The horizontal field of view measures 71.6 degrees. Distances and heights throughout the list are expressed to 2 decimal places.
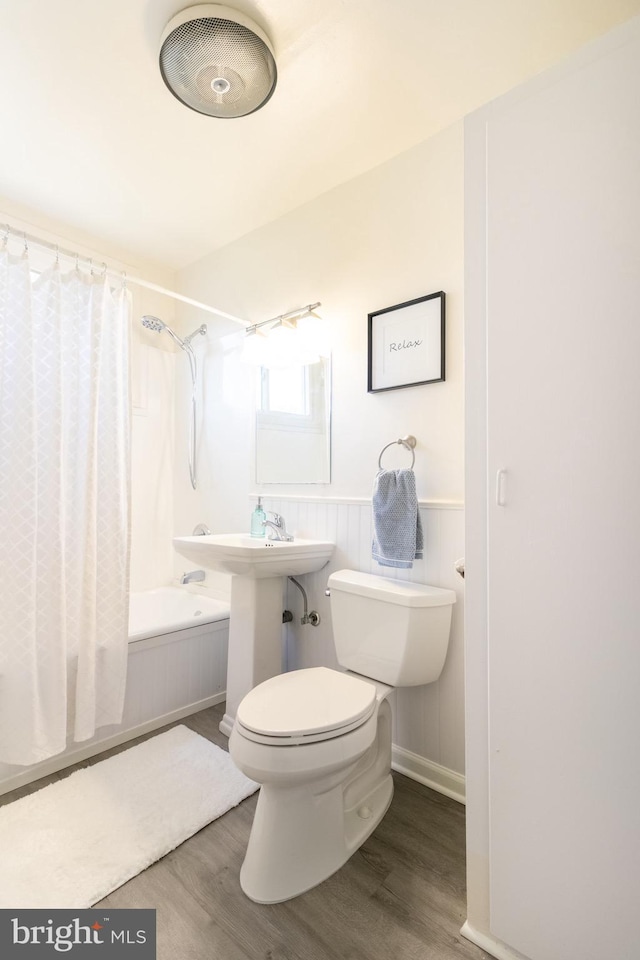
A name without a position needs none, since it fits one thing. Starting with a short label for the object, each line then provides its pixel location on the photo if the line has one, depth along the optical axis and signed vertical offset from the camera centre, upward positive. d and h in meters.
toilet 1.17 -0.70
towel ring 1.78 +0.16
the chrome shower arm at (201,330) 2.76 +0.94
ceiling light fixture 1.32 +1.34
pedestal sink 1.81 -0.51
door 0.87 -0.06
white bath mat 1.22 -1.11
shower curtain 1.57 -0.10
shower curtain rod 1.59 +0.89
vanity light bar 2.13 +0.83
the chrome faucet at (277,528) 2.15 -0.23
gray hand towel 1.63 -0.14
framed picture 1.72 +0.56
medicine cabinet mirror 2.13 +0.29
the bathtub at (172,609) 2.27 -0.73
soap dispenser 2.23 -0.20
